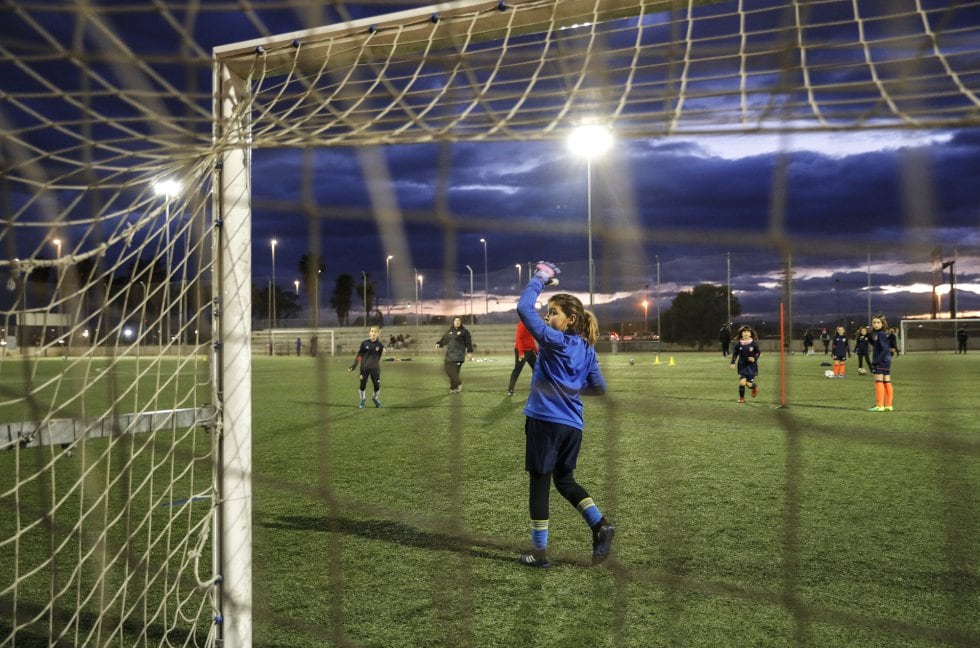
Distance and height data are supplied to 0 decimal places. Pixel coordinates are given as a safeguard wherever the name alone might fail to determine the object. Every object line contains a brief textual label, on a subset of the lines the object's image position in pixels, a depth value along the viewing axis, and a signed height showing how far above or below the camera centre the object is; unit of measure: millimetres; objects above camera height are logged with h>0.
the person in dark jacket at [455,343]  13094 -244
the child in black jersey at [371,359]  11828 -460
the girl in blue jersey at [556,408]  3934 -456
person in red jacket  11828 -389
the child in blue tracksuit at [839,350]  18225 -708
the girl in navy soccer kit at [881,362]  10422 -604
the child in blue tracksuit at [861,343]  17062 -548
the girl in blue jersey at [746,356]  12289 -545
